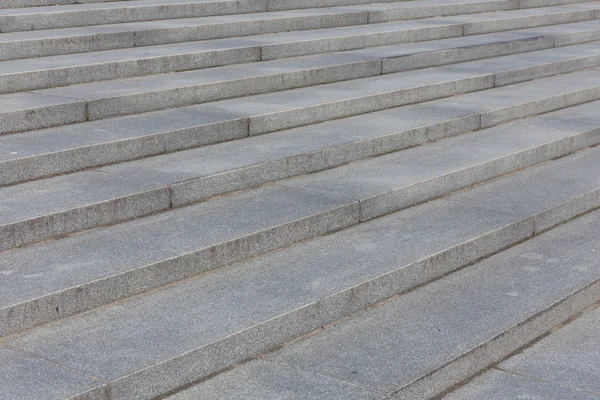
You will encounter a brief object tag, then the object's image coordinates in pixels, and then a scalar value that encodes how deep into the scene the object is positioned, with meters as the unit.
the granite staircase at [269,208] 4.53
